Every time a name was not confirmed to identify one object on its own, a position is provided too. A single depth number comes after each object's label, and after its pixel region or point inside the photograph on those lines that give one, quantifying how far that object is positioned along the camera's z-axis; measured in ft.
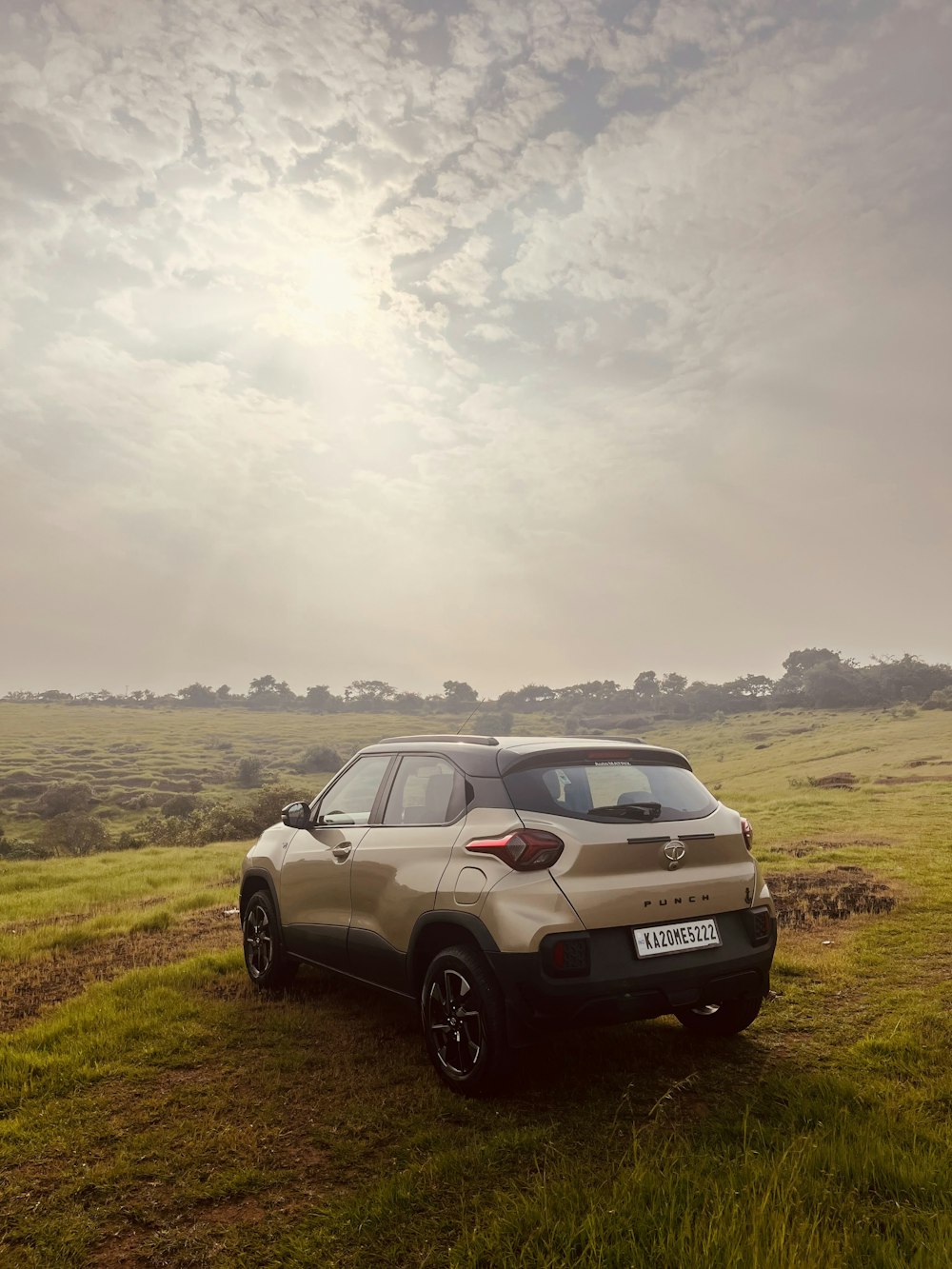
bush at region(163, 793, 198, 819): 158.84
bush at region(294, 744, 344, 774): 261.85
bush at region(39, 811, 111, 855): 116.16
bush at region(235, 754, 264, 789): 226.58
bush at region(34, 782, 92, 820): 165.17
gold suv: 13.55
